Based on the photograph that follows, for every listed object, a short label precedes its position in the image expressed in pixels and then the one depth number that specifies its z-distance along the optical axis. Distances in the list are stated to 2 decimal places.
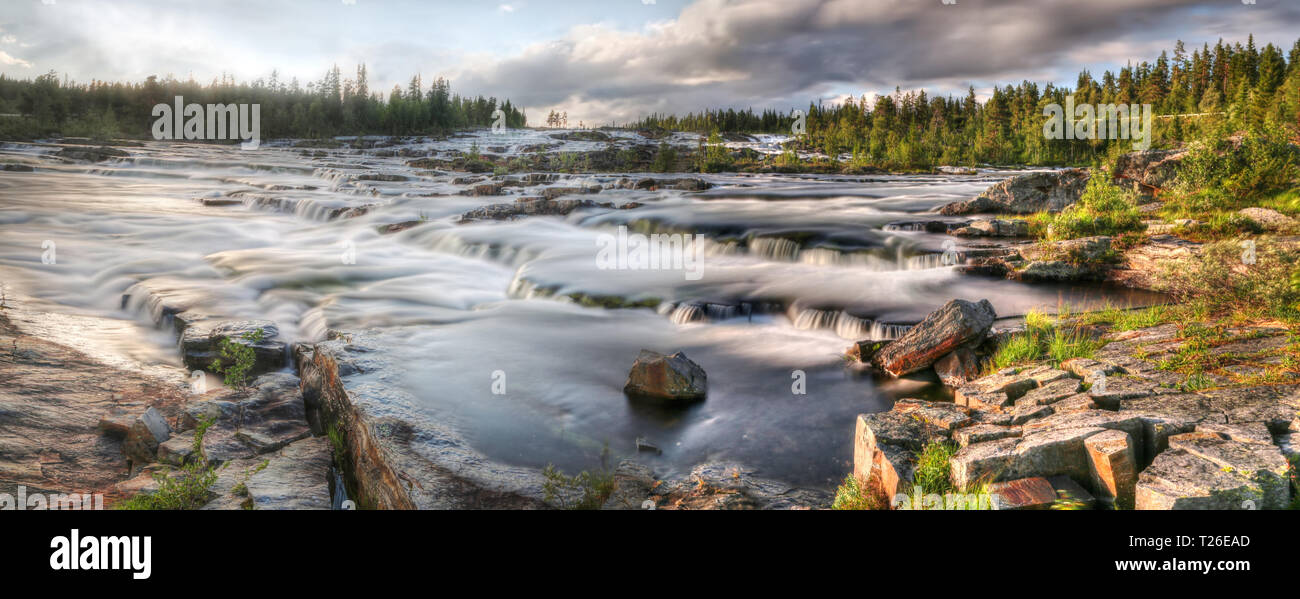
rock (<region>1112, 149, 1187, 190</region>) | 18.20
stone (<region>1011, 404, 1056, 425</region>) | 5.68
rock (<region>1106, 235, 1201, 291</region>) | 12.28
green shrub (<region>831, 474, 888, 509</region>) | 5.10
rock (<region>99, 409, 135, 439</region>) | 6.38
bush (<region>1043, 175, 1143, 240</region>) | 15.11
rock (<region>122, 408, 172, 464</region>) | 6.13
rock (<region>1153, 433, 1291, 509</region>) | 3.90
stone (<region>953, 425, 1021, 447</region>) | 5.36
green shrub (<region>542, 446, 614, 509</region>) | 5.33
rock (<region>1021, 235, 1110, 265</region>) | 13.49
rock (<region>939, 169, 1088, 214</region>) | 20.28
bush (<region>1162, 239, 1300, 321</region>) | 7.69
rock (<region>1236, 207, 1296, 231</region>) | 12.33
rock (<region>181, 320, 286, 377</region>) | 9.09
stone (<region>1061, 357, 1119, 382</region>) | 6.61
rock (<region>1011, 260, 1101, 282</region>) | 13.27
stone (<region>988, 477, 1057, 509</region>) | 4.33
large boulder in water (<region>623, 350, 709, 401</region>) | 8.50
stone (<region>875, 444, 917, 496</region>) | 5.02
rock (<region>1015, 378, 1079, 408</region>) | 6.04
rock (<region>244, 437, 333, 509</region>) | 5.31
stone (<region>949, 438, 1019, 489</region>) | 4.68
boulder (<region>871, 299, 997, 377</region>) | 8.71
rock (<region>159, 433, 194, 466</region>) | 6.04
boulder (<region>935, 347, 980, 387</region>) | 8.45
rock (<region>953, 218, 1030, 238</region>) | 17.50
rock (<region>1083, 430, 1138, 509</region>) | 4.33
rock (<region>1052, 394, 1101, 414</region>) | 5.52
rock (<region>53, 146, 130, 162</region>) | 39.88
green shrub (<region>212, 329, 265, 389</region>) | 8.30
